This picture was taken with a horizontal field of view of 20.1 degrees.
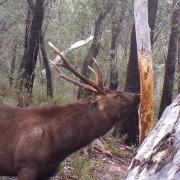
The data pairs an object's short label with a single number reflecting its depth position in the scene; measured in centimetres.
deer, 599
